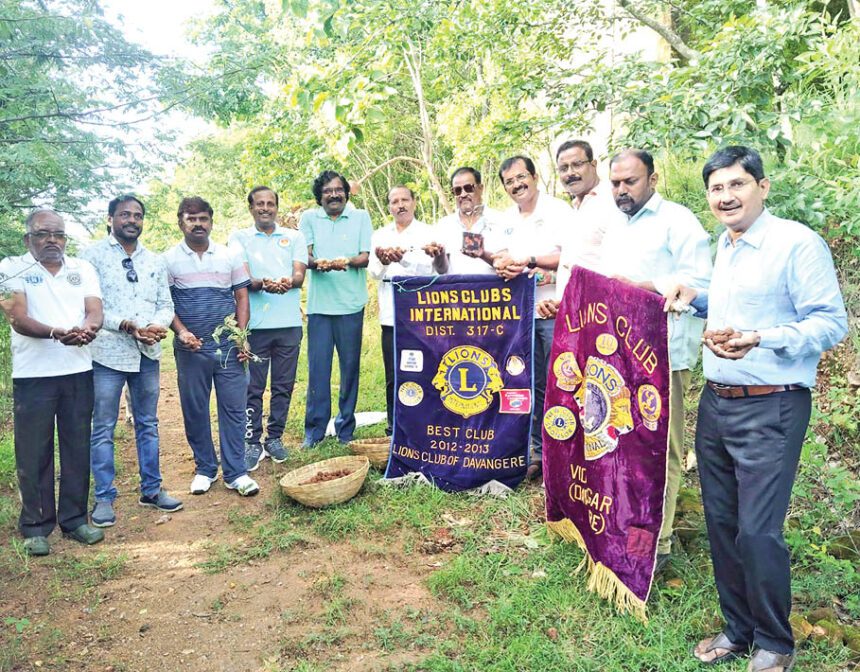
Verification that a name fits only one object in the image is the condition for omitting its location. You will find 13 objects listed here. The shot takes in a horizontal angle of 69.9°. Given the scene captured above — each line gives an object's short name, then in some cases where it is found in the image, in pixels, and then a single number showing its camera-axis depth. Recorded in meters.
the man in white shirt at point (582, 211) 3.53
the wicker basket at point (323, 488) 3.94
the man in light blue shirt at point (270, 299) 4.70
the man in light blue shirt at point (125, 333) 3.92
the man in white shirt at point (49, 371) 3.51
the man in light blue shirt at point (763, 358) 2.12
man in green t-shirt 4.87
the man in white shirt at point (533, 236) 3.92
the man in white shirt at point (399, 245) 4.64
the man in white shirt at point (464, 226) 4.21
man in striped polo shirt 4.23
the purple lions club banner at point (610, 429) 2.74
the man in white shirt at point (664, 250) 2.79
